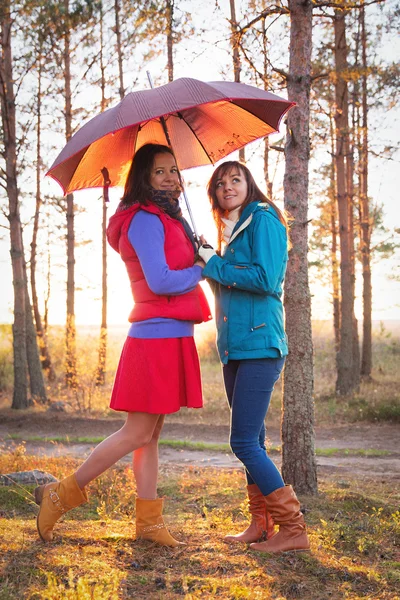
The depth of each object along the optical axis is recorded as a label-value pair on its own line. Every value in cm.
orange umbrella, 367
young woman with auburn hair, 363
